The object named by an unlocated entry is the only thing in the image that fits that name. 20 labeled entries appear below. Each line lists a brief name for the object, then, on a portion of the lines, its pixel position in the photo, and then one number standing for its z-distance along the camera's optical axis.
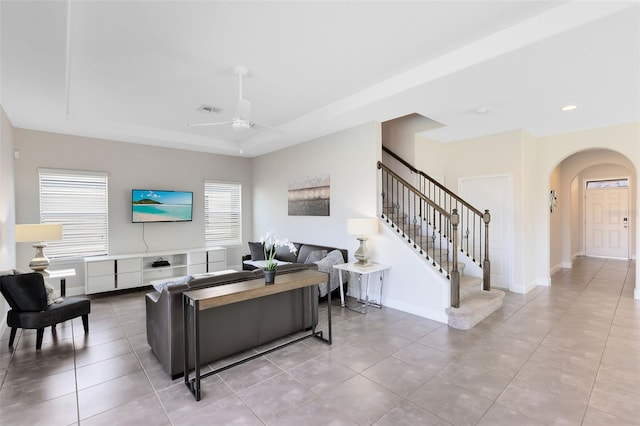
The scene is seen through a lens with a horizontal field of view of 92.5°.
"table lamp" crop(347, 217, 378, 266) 4.45
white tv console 5.27
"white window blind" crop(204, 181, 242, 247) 7.10
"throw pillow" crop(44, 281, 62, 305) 3.34
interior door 5.46
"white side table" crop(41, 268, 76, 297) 4.10
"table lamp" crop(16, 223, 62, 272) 3.77
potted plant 2.97
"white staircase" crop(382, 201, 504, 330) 3.78
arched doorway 6.98
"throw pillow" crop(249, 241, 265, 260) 6.33
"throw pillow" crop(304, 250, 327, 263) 5.23
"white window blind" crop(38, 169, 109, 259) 5.25
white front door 8.34
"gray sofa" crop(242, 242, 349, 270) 5.46
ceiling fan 3.24
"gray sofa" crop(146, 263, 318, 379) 2.69
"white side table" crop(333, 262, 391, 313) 4.29
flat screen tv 5.94
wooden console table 2.40
